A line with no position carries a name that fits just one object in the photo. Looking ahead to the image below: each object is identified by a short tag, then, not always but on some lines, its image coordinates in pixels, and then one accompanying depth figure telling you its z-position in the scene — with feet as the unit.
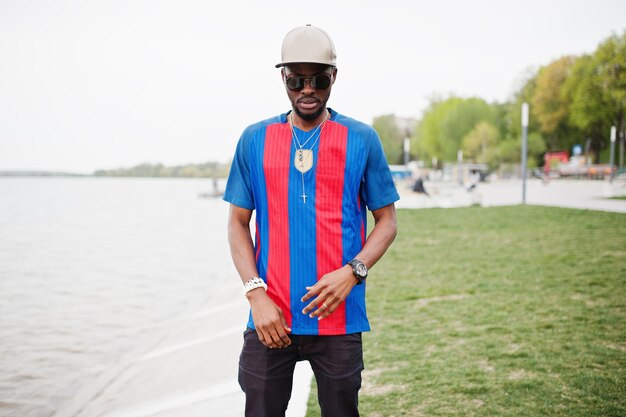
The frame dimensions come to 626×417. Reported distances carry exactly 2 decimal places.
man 7.64
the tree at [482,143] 250.98
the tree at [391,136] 412.16
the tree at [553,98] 226.38
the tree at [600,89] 177.58
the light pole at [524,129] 73.41
